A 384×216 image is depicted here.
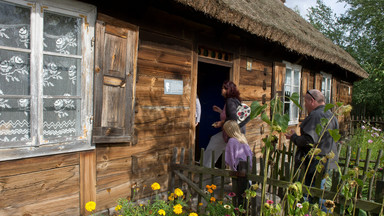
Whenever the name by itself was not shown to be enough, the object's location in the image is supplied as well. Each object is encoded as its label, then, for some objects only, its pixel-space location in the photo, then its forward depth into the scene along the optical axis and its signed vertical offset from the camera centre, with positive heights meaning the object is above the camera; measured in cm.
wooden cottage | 231 +9
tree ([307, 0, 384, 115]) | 1413 +481
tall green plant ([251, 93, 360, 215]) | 152 -12
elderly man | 281 -31
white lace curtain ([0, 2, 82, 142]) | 224 +19
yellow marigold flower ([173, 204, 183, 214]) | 216 -89
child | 371 -61
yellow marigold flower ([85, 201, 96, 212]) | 197 -79
